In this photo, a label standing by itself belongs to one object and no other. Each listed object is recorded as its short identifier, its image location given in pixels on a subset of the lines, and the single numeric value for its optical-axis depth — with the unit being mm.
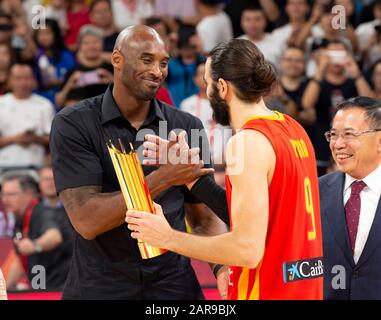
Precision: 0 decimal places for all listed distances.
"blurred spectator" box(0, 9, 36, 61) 9266
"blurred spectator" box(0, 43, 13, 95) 8812
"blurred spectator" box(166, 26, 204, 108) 8977
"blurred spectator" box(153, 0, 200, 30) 10000
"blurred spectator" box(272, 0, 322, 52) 9289
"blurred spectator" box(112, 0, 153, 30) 10078
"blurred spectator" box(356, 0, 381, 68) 9250
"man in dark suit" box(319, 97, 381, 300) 4191
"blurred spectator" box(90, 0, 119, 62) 9406
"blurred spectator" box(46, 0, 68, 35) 10086
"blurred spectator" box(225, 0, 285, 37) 10008
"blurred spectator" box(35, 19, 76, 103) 9227
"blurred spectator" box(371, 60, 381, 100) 8344
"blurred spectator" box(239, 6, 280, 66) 9289
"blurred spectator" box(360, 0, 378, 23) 9961
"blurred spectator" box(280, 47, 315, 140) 8398
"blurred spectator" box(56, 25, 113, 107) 8336
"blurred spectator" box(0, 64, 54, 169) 8250
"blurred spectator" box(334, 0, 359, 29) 9362
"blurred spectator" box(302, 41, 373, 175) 8297
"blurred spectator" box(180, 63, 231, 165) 7486
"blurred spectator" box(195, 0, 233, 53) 9781
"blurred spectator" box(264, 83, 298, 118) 8180
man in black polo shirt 4020
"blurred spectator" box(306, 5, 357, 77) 9008
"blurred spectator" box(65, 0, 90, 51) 10008
